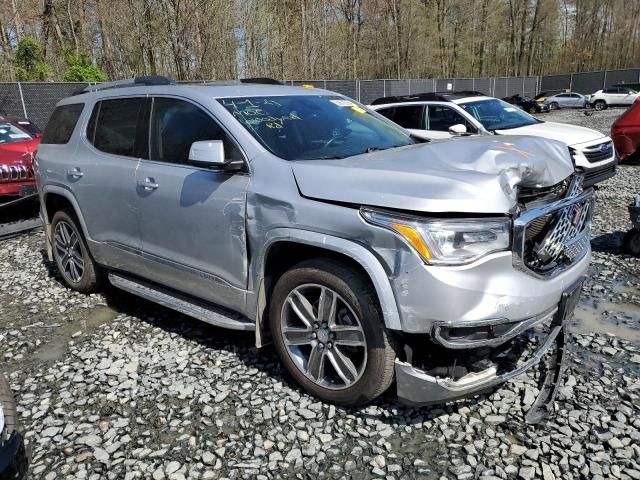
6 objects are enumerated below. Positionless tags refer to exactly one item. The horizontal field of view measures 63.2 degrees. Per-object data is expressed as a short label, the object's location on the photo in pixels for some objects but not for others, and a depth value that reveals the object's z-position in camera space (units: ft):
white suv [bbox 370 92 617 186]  27.63
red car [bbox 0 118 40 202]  24.40
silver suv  8.20
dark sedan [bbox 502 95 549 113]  116.67
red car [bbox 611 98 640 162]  31.55
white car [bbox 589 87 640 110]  112.16
